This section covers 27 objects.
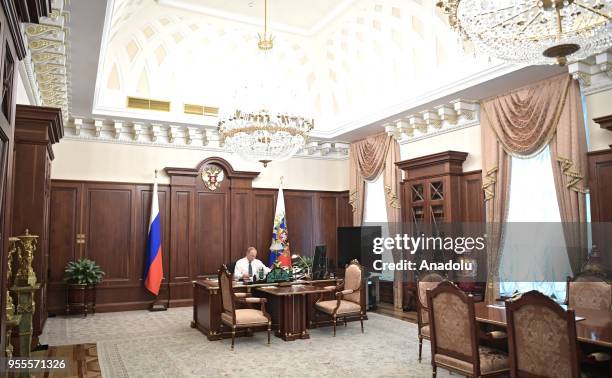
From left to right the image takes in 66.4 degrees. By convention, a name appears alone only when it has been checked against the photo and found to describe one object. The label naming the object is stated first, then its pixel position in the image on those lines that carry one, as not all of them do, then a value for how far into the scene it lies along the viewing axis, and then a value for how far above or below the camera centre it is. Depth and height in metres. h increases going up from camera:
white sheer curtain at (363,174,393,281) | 9.43 +0.47
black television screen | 9.52 -0.25
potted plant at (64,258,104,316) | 7.96 -0.83
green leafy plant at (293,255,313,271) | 8.09 -0.57
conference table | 3.28 -0.77
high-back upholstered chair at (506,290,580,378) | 3.12 -0.76
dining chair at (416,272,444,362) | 5.07 -0.72
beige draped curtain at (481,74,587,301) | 5.82 +1.15
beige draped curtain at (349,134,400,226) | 9.02 +1.29
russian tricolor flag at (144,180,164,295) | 8.70 -0.45
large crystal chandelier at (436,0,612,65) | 3.25 +1.48
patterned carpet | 4.91 -1.44
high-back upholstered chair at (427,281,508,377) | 3.78 -0.91
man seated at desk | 7.74 -0.56
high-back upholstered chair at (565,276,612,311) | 4.52 -0.65
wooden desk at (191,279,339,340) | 6.31 -1.01
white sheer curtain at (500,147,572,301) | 6.28 -0.09
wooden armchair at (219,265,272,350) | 5.85 -1.03
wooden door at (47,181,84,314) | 8.26 +0.04
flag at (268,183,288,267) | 9.87 +0.08
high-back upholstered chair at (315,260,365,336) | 6.61 -0.99
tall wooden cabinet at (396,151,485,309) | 7.49 +0.60
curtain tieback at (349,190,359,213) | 10.30 +0.74
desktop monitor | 7.43 -0.49
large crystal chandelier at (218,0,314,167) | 6.27 +1.38
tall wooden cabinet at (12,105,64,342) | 5.49 +0.79
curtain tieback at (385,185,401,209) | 8.92 +0.63
